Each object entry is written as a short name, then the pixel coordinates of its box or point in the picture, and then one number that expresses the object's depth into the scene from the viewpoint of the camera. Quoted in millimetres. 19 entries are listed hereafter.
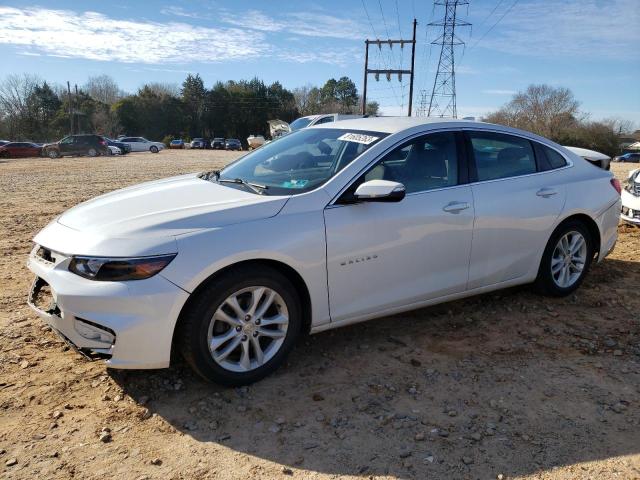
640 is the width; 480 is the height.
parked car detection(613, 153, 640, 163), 52934
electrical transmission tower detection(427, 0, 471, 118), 39575
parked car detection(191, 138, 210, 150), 63594
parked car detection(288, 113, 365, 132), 18077
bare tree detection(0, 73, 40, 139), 70938
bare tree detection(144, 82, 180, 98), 83062
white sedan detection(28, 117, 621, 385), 2922
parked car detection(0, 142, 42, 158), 38156
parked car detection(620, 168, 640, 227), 7539
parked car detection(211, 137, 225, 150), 63594
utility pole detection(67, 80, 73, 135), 66562
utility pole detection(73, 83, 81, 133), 71100
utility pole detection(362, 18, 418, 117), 39438
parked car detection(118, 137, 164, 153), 49719
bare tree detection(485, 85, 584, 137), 69812
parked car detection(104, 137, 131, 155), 44903
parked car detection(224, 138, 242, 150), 59281
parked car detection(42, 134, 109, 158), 38094
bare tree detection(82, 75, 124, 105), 97044
